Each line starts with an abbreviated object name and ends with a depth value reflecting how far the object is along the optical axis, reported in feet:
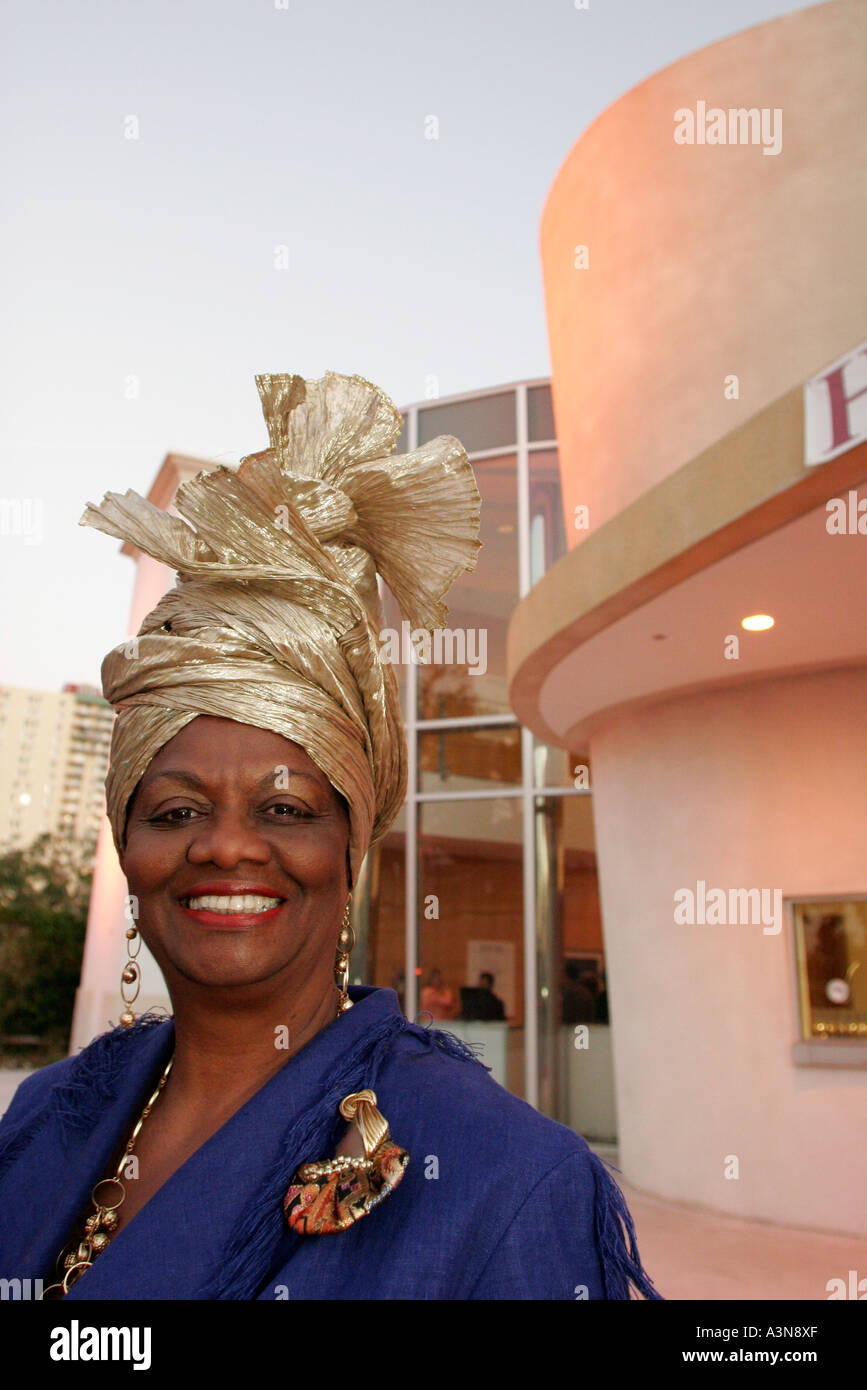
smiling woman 3.55
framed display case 19.94
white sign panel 12.07
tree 52.21
